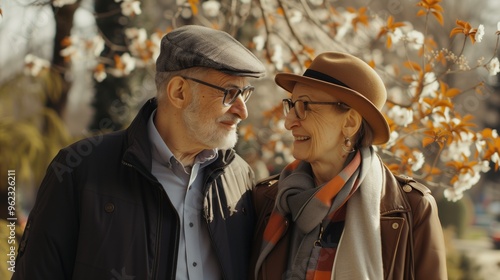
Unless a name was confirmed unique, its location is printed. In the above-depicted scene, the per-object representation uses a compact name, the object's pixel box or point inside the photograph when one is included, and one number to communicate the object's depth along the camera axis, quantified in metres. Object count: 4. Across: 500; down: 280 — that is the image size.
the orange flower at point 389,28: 4.10
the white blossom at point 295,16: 5.80
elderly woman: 2.69
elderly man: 2.63
